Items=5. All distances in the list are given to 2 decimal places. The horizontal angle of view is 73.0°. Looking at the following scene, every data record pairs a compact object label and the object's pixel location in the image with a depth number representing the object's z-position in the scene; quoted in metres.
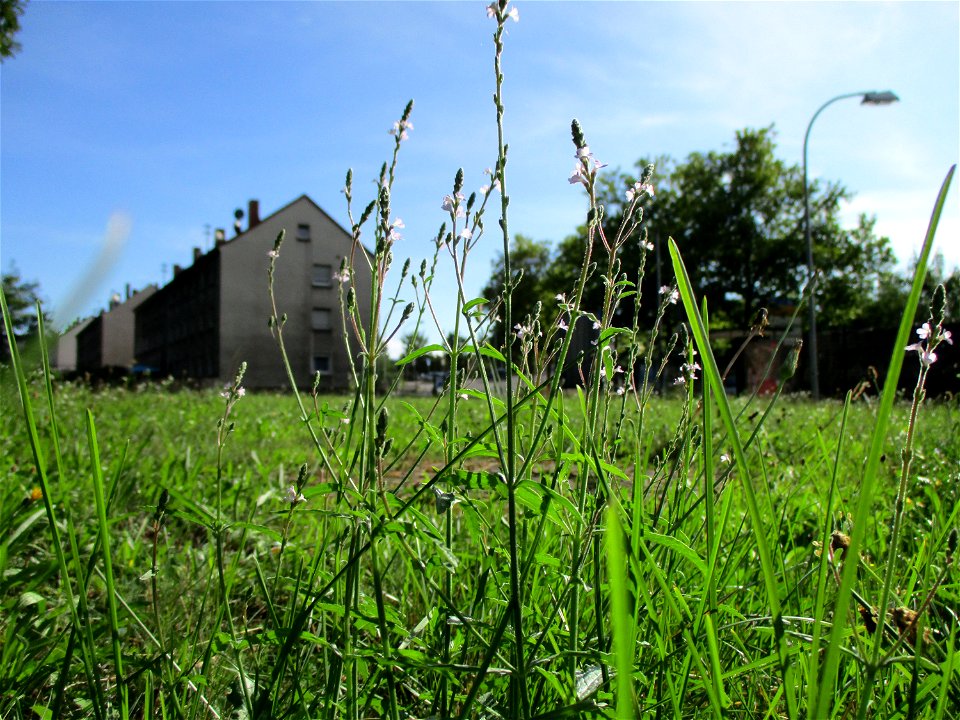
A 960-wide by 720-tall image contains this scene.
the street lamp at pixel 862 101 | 14.71
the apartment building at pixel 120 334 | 50.99
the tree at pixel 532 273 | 38.26
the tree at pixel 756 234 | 31.20
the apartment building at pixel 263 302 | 36.88
